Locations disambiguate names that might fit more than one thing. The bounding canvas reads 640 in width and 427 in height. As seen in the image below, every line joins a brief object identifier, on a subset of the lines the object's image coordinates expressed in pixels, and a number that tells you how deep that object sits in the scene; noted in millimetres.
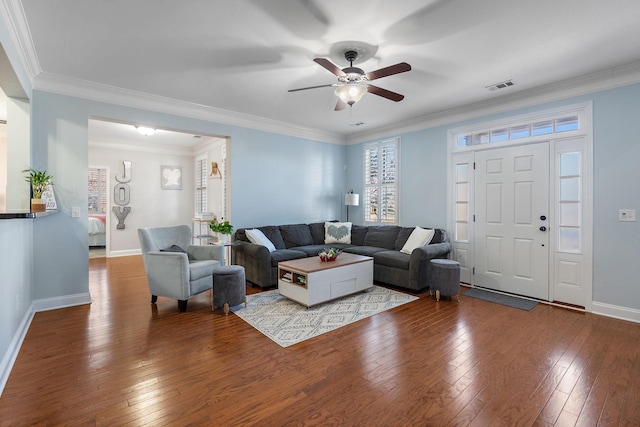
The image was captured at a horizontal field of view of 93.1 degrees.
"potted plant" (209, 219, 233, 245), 4707
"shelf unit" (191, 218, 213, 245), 7188
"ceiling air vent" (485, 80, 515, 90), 3804
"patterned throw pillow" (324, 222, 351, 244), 5879
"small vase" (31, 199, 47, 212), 3125
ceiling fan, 2699
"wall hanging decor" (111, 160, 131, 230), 7410
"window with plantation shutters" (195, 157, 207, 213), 7996
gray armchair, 3576
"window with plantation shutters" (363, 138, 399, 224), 5930
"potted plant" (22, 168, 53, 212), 3324
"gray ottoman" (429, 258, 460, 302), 4012
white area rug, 3062
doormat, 3891
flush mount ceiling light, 5718
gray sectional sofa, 4395
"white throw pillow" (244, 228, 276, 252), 4848
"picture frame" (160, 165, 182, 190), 8133
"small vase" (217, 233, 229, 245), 4842
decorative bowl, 4125
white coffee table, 3666
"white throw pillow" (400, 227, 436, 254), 4758
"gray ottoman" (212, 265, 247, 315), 3537
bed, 7868
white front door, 4047
